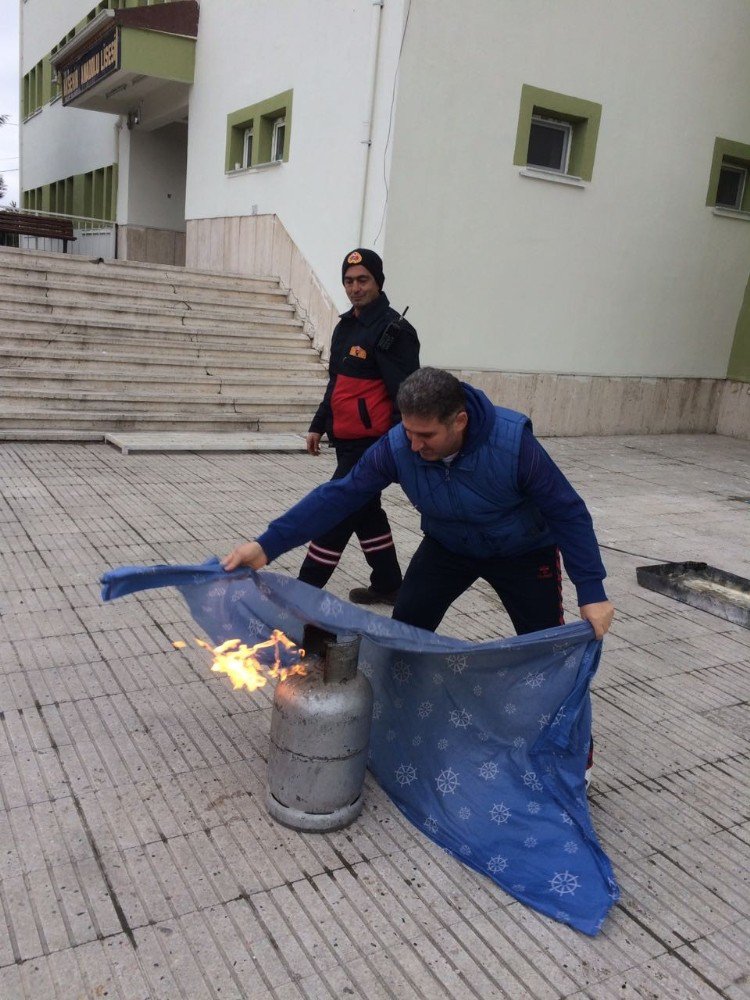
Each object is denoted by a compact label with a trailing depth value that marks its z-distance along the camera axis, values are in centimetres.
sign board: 1503
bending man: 278
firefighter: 458
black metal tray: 549
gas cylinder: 286
